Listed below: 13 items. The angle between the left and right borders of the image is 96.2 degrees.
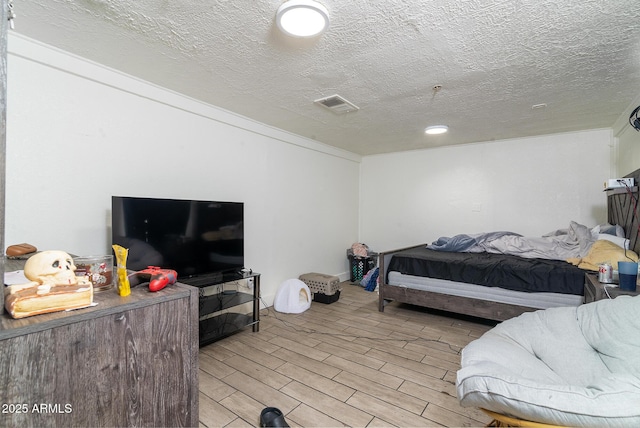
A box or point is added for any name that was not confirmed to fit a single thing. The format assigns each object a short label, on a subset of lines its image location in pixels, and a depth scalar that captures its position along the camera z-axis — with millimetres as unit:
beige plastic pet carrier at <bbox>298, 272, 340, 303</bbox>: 3775
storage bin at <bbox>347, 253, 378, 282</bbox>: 4961
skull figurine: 810
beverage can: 2029
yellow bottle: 949
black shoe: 1566
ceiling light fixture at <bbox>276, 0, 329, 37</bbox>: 1496
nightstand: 1790
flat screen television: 2166
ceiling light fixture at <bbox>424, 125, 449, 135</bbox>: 3508
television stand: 2570
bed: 2582
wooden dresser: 669
